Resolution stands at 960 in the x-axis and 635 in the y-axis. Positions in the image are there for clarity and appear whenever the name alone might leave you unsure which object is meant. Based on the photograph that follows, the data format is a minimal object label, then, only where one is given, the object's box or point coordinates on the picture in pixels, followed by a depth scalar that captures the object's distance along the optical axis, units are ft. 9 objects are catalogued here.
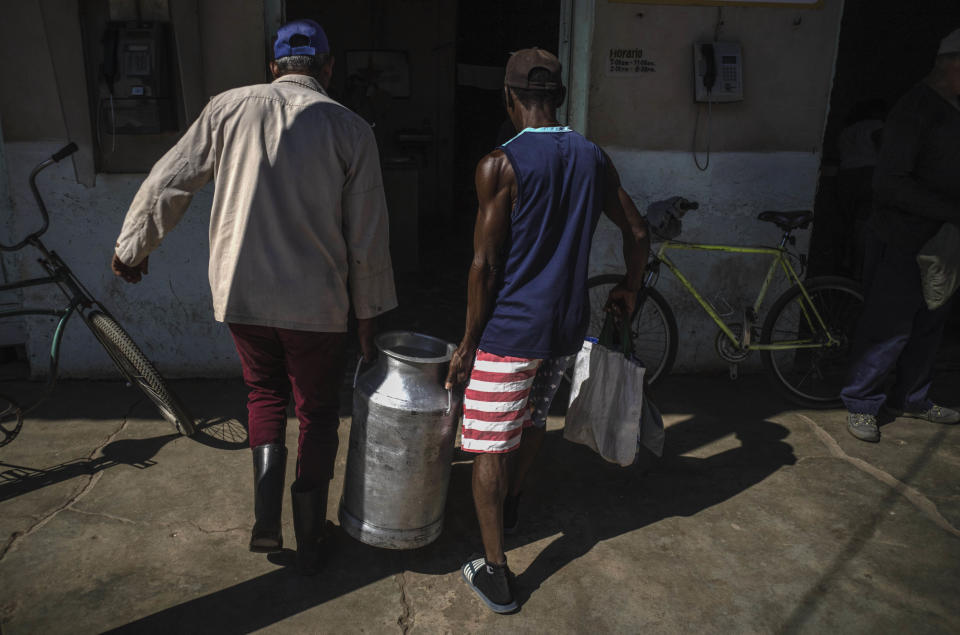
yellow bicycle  15.08
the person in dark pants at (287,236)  8.98
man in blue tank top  8.51
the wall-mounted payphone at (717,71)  15.19
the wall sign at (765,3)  15.17
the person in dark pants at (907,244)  12.59
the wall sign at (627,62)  15.23
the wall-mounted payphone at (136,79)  13.80
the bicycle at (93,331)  12.14
